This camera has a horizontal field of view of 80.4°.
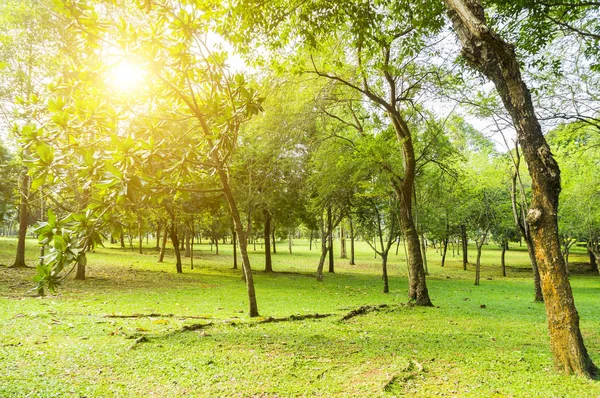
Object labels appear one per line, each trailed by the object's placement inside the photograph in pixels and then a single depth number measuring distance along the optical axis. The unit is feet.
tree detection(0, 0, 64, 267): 48.03
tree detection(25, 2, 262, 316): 11.90
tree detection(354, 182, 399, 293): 48.78
